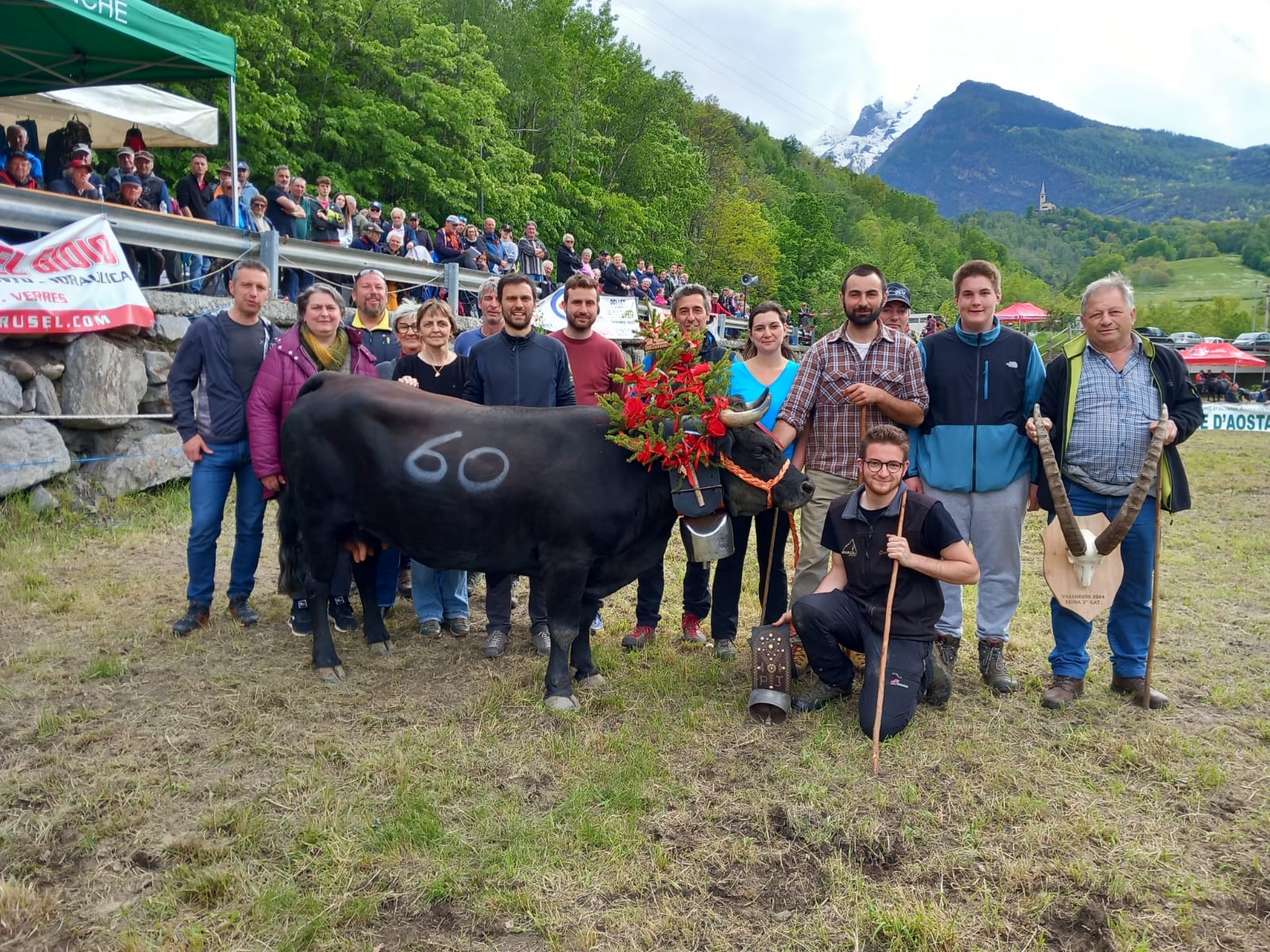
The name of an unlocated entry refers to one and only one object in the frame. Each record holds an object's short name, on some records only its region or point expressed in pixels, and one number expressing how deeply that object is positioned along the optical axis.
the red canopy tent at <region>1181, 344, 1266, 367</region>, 33.11
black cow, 4.73
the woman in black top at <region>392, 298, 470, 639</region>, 5.70
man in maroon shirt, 5.61
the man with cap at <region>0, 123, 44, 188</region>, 8.76
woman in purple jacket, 5.27
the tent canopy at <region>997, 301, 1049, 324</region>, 48.94
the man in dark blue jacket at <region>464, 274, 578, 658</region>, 5.24
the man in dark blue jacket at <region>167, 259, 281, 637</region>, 5.48
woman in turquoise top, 5.26
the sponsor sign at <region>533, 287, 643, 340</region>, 17.72
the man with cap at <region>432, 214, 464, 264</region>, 14.50
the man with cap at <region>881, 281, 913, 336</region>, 7.35
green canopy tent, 6.90
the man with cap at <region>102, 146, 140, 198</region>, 10.43
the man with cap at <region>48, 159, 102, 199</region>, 9.02
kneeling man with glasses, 4.34
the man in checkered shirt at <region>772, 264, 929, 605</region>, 4.86
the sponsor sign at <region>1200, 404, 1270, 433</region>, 20.75
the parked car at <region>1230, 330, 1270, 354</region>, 49.84
